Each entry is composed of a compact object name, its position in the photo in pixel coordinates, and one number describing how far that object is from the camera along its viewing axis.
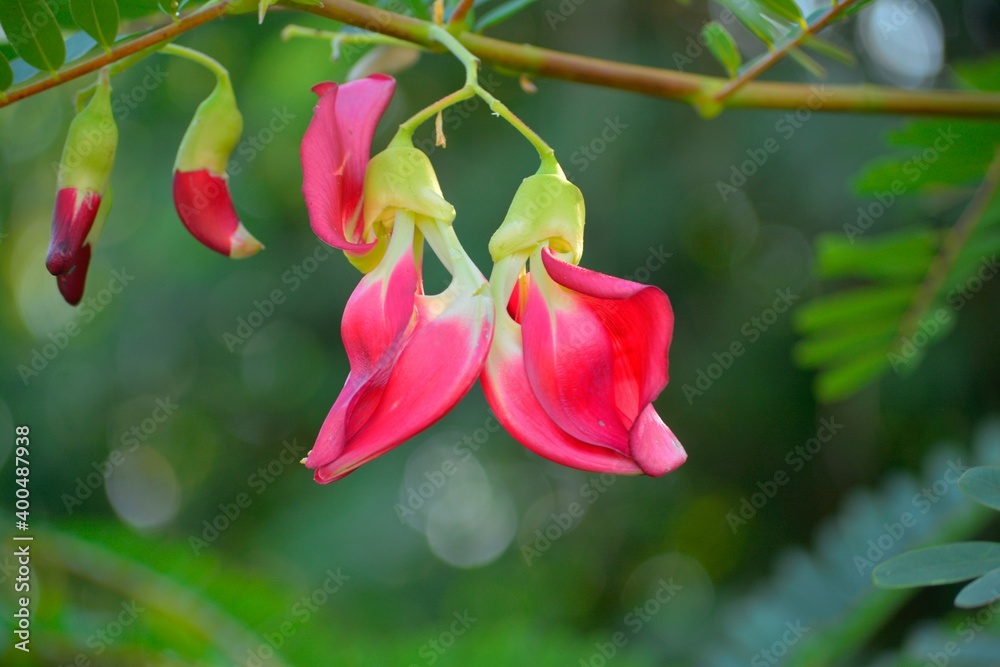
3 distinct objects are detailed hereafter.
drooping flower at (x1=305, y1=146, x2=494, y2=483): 0.63
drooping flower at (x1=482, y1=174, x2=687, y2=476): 0.64
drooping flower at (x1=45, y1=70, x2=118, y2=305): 0.68
